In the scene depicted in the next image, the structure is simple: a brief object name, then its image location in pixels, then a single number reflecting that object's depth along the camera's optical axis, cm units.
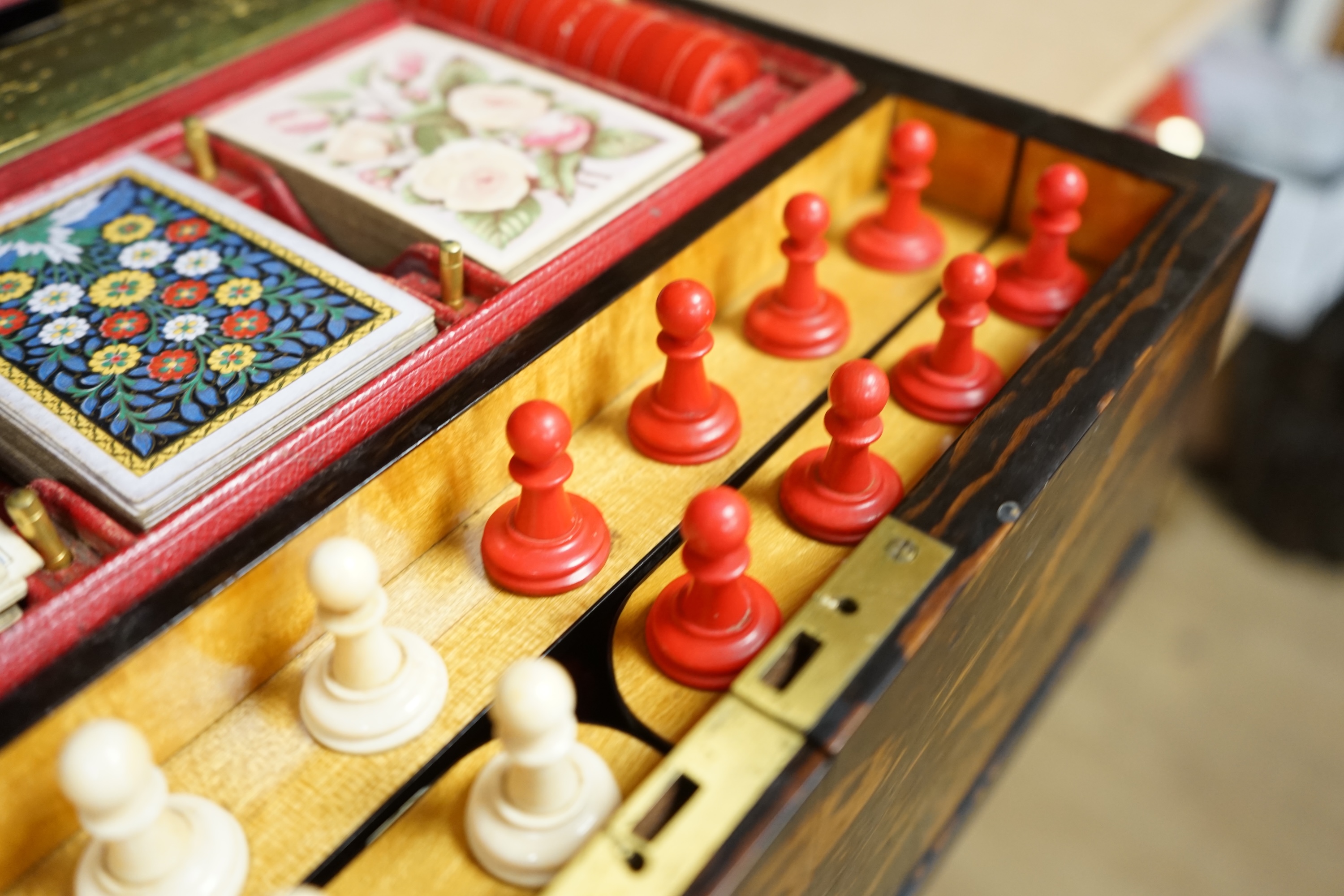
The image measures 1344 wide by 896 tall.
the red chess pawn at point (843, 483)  31
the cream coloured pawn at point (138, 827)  25
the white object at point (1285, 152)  59
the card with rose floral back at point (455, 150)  35
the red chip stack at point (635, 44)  39
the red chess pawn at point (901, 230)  39
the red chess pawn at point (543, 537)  30
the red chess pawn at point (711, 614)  29
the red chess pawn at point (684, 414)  33
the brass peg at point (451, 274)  33
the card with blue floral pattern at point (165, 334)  30
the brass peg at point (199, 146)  37
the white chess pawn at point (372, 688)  29
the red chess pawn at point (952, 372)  34
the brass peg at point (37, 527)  28
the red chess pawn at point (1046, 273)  37
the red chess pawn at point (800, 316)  36
